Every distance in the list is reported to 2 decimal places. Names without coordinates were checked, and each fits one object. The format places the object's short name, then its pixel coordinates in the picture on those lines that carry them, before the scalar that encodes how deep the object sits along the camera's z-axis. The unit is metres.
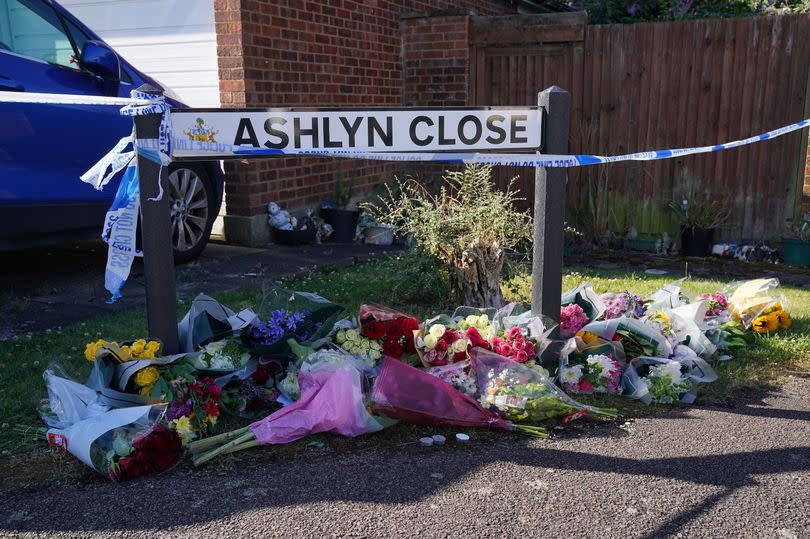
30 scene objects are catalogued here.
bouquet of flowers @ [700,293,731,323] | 4.86
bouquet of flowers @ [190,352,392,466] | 3.27
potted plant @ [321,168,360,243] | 8.33
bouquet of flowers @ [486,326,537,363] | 3.83
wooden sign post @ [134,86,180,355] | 3.46
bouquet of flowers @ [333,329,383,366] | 3.85
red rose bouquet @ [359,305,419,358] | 3.94
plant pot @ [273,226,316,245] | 7.85
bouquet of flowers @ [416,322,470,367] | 3.88
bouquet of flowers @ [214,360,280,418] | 3.62
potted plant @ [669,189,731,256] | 8.07
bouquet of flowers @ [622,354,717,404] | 3.90
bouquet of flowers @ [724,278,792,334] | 4.91
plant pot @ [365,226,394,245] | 8.28
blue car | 5.19
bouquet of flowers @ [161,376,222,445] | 3.28
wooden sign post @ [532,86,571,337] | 3.94
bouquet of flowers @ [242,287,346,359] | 3.83
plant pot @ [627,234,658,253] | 8.48
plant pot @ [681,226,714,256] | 8.06
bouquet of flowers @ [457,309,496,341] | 4.02
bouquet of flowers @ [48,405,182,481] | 3.05
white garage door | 7.75
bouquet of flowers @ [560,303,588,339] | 4.31
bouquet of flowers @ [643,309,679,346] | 4.38
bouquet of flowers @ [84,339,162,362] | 3.57
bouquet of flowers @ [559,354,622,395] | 3.92
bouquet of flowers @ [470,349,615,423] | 3.58
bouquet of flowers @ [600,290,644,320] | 4.66
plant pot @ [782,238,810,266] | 7.45
